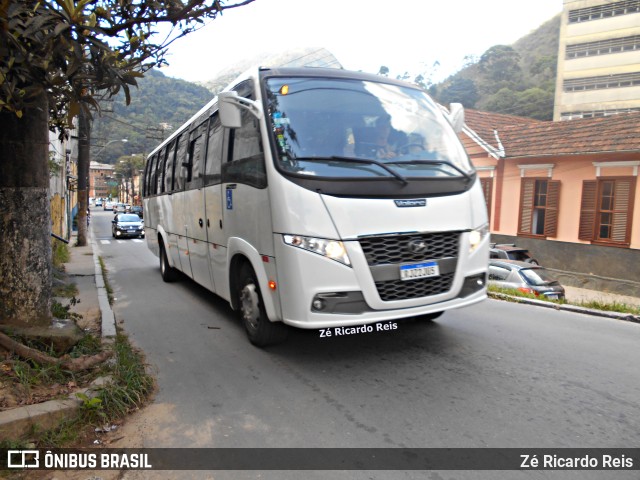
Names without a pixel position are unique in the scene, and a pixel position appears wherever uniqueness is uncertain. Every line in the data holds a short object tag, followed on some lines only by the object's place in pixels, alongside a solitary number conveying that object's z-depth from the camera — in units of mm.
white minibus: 4066
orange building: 15375
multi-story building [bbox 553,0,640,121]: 56150
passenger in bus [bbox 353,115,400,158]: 4484
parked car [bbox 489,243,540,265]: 13336
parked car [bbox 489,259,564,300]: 10672
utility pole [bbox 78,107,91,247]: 19936
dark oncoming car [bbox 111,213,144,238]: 27312
